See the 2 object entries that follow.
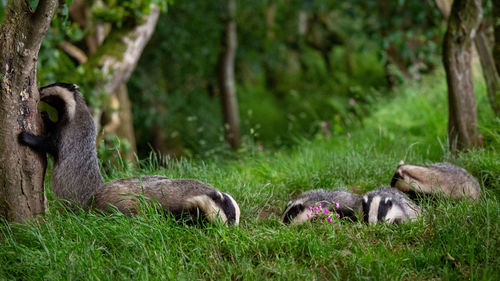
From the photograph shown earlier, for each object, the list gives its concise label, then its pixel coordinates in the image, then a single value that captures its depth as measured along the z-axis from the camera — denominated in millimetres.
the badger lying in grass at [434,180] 8469
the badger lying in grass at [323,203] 7840
